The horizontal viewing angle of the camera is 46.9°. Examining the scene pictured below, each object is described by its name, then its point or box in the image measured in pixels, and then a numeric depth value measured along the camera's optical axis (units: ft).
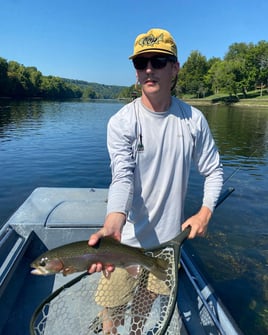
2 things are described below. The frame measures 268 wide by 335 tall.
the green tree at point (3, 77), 349.00
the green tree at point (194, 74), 387.75
